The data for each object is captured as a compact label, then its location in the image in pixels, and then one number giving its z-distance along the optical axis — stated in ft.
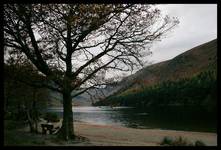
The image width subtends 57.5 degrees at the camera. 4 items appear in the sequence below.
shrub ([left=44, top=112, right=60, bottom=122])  124.21
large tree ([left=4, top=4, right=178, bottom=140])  39.30
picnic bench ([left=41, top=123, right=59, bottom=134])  58.98
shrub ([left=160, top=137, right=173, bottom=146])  47.16
